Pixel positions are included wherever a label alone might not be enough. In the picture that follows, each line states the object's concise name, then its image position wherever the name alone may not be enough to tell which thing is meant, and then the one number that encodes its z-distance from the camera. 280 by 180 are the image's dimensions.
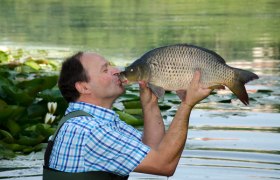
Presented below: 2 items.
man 4.81
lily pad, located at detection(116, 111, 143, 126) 9.89
